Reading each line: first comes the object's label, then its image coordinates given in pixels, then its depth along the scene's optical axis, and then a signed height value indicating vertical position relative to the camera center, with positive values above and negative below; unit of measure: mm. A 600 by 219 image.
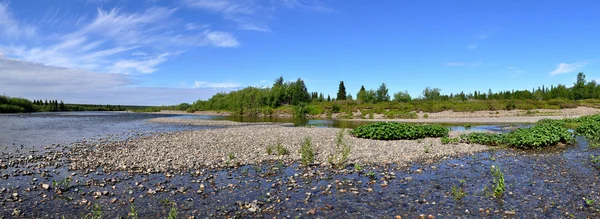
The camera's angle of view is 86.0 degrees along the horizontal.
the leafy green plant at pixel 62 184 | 11034 -2634
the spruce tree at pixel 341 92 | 146375 +7478
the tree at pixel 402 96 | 127888 +4797
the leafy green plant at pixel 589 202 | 9264 -2795
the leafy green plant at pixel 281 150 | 17266 -2271
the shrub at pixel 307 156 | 14906 -2261
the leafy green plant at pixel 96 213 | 8316 -2755
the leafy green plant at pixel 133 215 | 8308 -2771
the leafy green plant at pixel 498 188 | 10219 -2694
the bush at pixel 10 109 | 99781 +685
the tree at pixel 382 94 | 130712 +5709
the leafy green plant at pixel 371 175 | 12662 -2683
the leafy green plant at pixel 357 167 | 13841 -2572
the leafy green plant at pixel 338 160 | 14558 -2449
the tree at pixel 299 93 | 120188 +6357
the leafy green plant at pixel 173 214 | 7809 -2614
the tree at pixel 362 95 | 125038 +5591
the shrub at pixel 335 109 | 86250 -178
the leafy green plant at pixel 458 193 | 10023 -2778
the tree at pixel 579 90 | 107800 +5473
